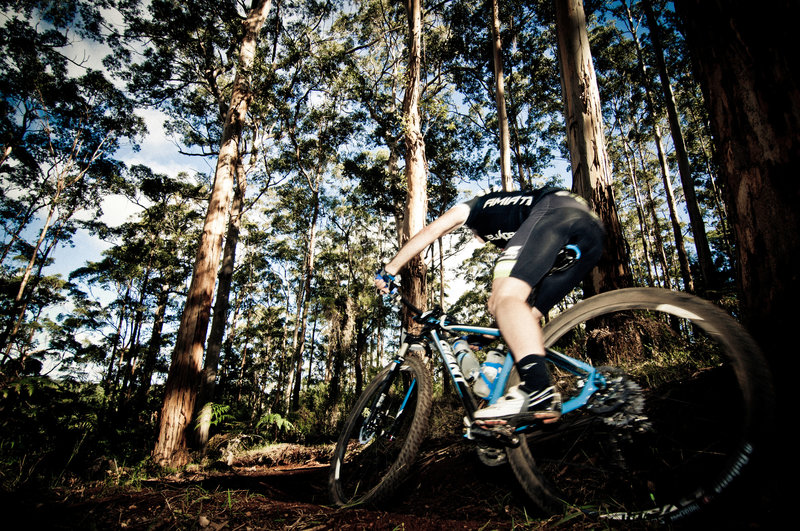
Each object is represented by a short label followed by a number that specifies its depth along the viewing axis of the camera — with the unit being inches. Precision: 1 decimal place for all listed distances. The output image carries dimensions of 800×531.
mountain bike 51.9
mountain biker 59.1
